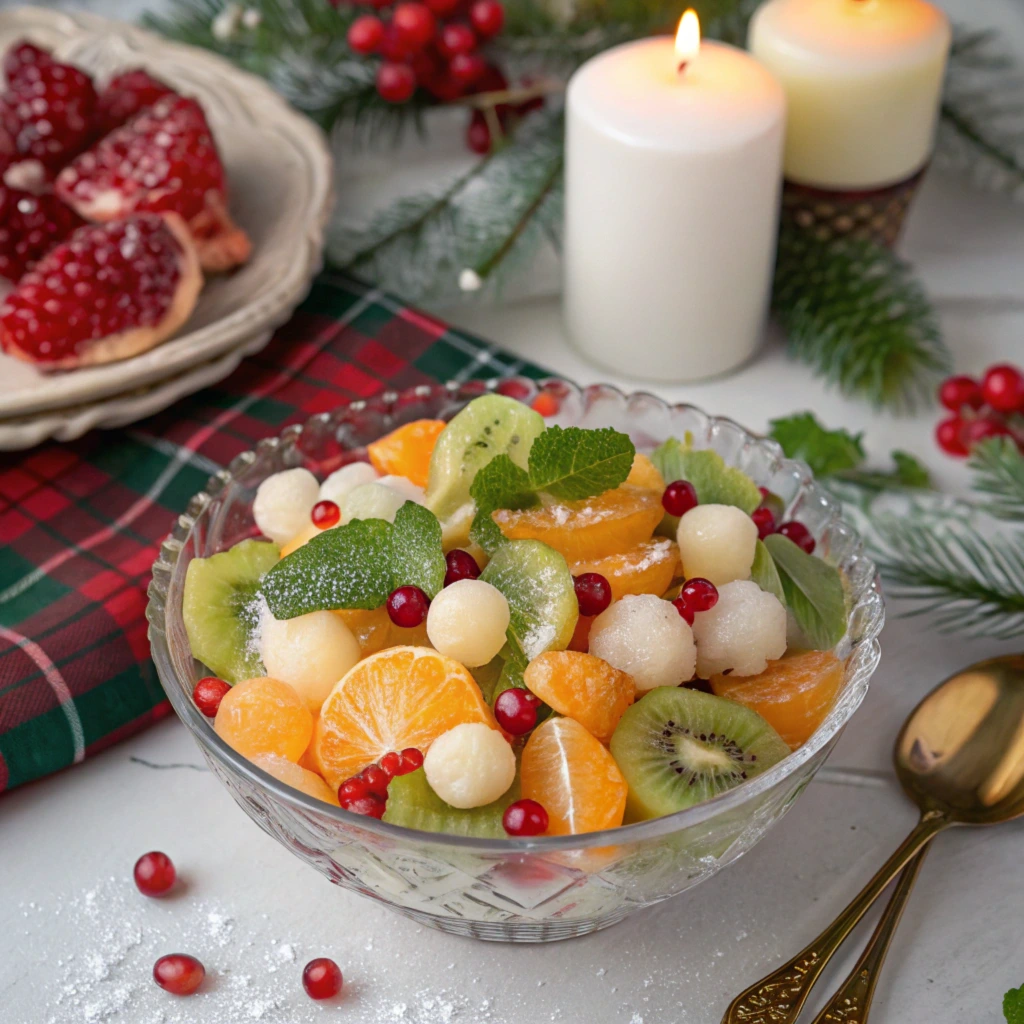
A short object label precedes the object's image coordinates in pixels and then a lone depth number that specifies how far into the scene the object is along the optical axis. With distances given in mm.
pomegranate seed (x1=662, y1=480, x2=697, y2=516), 741
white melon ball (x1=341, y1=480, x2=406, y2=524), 731
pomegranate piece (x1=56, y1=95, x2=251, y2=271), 887
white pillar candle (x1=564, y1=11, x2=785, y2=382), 857
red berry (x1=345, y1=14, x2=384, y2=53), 954
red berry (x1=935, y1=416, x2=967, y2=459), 870
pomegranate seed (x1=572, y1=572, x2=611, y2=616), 706
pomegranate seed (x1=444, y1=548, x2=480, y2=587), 717
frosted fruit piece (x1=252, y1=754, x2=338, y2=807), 685
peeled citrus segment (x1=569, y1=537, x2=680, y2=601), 716
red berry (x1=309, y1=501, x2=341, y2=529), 740
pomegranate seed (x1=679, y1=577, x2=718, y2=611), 709
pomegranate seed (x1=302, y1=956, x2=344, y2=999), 711
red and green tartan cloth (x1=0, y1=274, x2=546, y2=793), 768
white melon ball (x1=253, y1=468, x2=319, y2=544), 756
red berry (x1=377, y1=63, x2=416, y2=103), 965
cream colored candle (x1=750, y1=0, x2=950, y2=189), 887
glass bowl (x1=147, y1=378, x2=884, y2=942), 668
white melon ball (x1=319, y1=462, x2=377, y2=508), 753
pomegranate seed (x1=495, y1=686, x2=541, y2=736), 686
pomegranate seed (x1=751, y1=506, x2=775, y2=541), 762
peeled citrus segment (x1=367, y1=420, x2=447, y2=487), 760
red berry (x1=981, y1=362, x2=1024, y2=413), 864
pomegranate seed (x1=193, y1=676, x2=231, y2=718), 711
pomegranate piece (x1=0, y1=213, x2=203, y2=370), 845
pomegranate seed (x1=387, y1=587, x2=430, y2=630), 702
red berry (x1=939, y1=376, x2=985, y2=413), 874
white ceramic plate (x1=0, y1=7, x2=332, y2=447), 842
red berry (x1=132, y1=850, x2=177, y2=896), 735
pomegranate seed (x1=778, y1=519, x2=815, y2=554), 763
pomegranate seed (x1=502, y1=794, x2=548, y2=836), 670
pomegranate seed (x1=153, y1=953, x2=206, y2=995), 713
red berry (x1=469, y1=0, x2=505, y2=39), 961
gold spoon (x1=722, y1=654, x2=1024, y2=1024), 702
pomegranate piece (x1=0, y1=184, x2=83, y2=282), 892
